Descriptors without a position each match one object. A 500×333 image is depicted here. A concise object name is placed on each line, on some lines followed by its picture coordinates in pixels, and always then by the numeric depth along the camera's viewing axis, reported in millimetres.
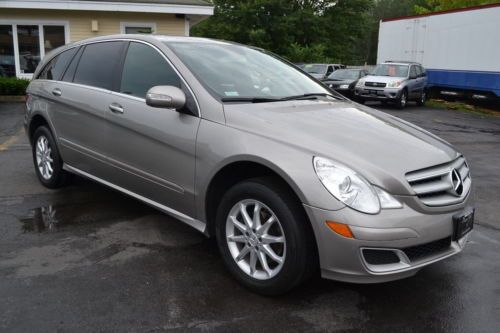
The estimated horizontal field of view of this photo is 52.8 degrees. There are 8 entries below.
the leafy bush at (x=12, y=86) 15164
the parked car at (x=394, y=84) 17953
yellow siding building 16484
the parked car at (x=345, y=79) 19875
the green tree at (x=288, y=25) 32241
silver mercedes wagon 2926
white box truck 17688
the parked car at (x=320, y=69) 22388
